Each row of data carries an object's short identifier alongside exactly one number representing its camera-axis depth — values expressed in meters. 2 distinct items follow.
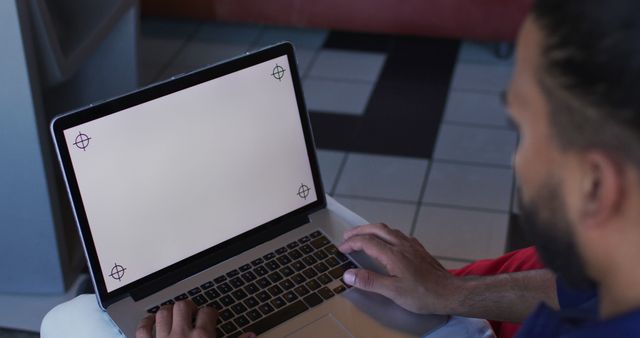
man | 0.64
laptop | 1.08
